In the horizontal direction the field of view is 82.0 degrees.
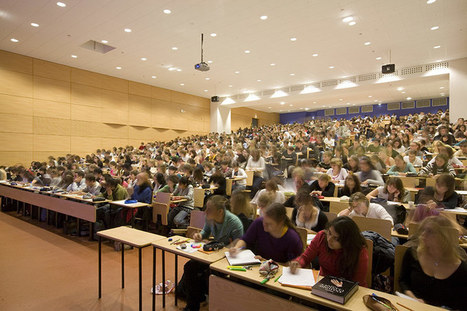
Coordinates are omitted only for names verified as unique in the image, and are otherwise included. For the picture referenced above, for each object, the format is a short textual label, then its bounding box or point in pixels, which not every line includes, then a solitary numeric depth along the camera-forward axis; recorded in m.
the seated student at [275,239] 2.35
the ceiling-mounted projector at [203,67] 8.85
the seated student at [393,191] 3.87
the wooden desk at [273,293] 1.58
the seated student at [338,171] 5.60
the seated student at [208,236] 2.72
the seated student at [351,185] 4.37
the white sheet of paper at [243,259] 2.14
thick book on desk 1.61
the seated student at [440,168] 5.22
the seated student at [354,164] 5.80
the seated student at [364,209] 3.15
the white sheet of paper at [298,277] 1.82
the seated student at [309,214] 3.10
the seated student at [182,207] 4.85
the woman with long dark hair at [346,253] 1.91
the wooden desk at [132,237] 2.66
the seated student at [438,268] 1.71
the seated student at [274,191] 3.99
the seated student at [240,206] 3.29
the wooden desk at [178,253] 2.29
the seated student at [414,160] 6.35
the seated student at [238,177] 6.68
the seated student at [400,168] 5.66
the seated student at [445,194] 3.52
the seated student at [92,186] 5.71
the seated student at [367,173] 5.21
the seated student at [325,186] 4.66
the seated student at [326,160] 7.39
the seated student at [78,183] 6.29
